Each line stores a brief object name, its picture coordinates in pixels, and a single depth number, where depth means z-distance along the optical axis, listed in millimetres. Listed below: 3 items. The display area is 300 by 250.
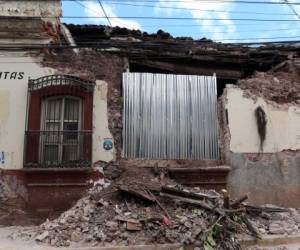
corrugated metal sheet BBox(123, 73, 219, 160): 10003
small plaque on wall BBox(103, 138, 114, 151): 9852
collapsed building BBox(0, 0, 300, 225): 9633
